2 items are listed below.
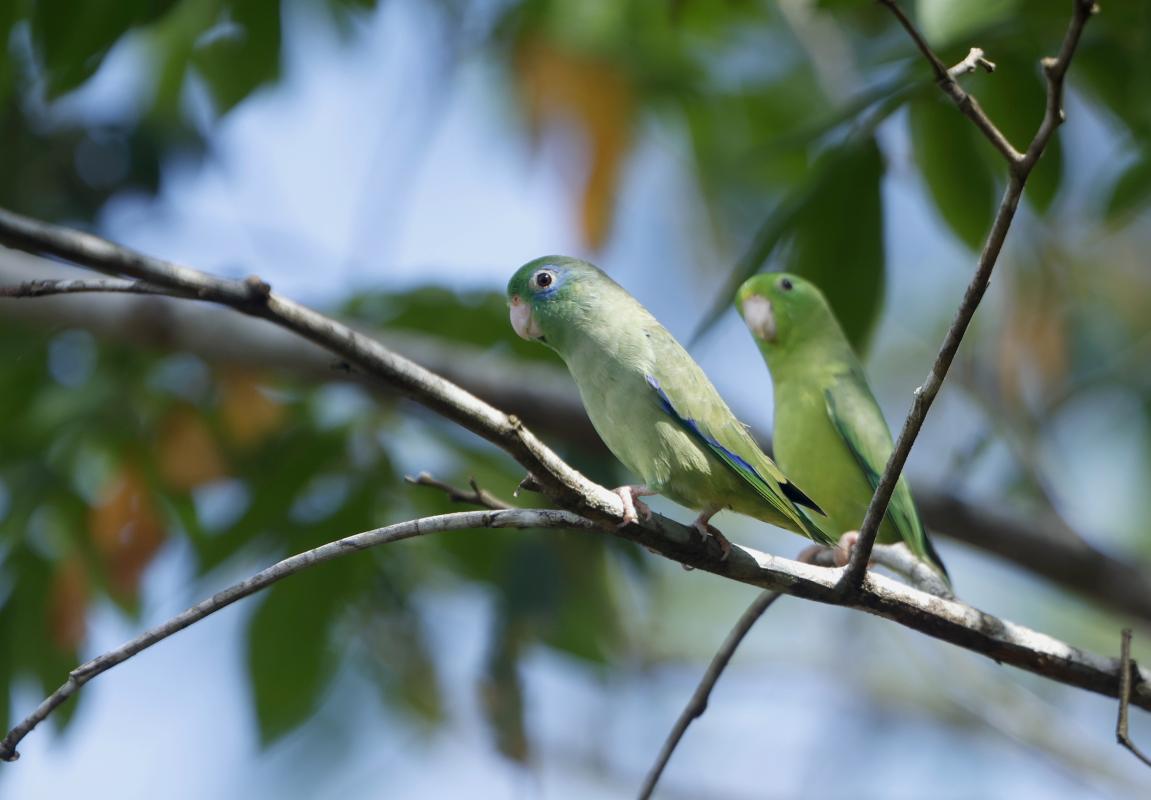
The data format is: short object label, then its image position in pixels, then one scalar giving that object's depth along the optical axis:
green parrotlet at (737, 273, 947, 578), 6.71
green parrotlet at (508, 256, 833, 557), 5.46
